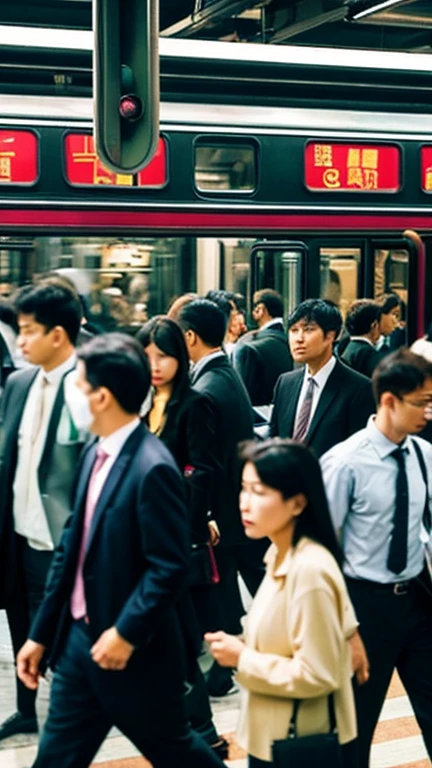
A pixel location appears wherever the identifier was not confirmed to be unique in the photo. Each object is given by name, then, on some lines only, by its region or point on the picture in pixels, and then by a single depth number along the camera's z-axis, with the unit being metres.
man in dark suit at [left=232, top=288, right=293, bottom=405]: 13.14
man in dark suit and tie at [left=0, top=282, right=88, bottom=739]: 7.37
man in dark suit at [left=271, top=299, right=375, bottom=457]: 9.07
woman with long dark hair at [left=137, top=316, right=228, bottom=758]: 8.33
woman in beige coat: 5.36
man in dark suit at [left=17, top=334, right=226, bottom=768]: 5.96
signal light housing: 7.36
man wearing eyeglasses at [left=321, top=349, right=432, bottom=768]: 6.80
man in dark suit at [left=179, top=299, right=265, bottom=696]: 8.87
